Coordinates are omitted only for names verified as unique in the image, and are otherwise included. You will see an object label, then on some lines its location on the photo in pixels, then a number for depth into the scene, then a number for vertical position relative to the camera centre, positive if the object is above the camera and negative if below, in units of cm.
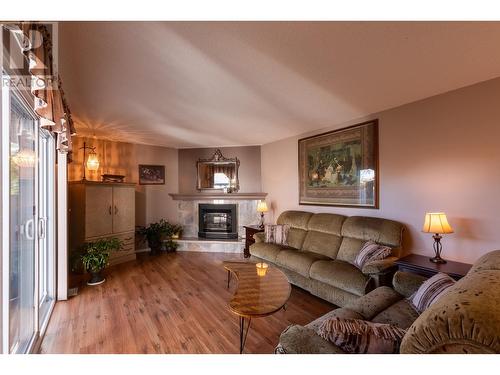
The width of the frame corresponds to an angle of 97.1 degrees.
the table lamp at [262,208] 438 -41
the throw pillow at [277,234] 364 -78
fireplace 513 -78
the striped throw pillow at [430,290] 153 -75
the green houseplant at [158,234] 465 -98
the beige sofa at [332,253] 229 -91
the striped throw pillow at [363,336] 101 -71
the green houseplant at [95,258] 310 -97
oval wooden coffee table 168 -93
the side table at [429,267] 199 -78
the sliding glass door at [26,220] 127 -25
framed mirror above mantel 517 +34
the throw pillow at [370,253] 243 -75
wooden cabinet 361 -43
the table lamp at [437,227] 211 -40
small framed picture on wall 495 +34
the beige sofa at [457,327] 71 -48
